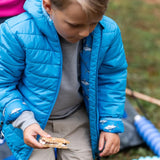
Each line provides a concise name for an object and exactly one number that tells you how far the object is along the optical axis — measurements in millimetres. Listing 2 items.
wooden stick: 2761
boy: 1727
